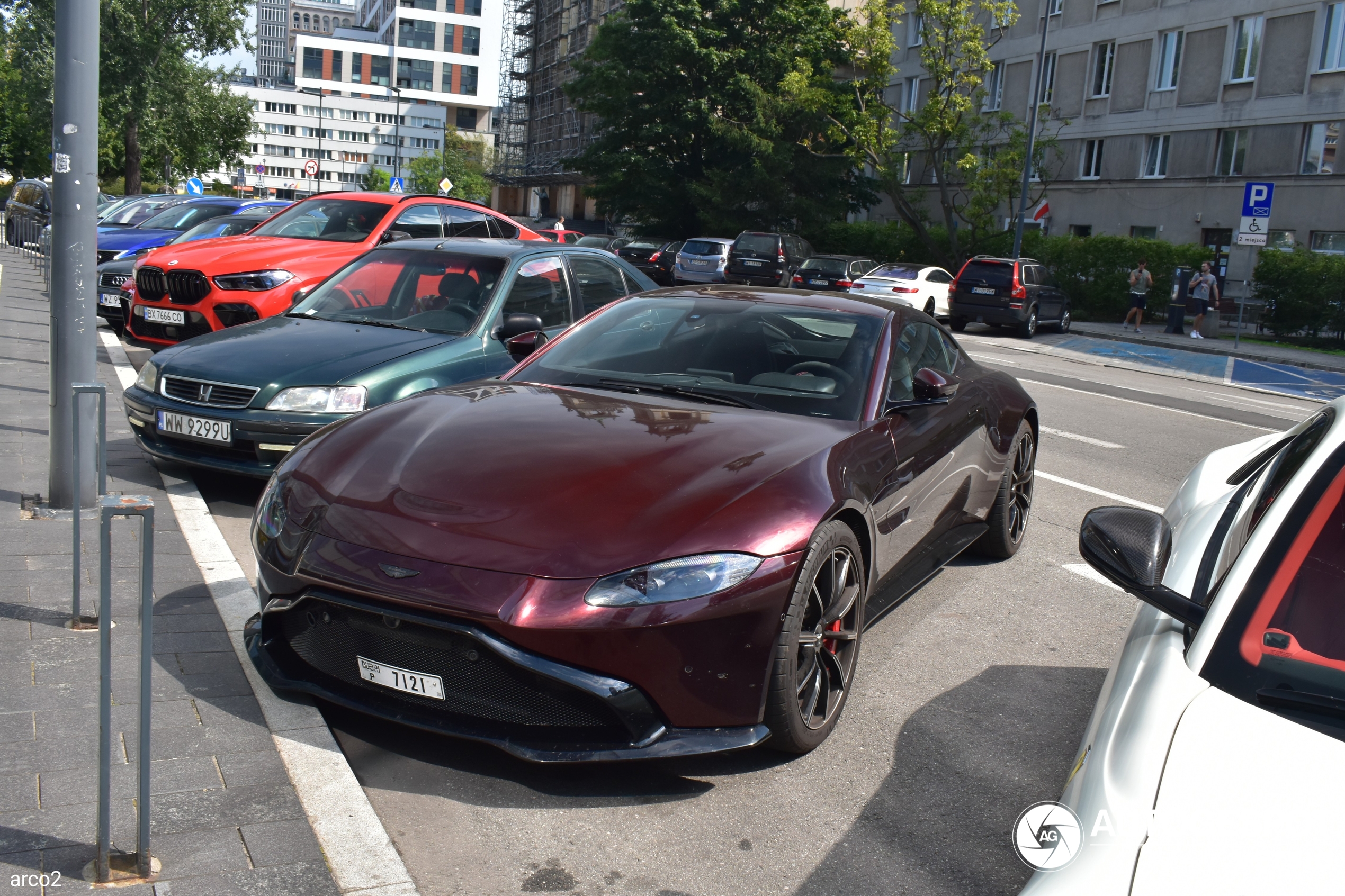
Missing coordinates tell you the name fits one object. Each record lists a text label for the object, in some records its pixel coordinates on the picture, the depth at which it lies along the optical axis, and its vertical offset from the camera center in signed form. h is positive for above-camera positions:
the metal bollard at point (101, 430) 4.25 -0.86
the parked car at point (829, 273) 26.73 -0.11
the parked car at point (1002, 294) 25.94 -0.31
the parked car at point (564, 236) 30.95 +0.36
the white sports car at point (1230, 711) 1.66 -0.69
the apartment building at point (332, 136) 130.12 +10.99
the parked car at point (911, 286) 25.83 -0.27
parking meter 28.45 -0.19
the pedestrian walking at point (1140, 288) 28.56 +0.06
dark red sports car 3.15 -0.87
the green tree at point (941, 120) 33.97 +4.79
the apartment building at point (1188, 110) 31.58 +5.49
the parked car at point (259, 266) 10.44 -0.37
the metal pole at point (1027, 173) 33.34 +3.17
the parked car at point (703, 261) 31.72 -0.06
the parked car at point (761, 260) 30.28 +0.08
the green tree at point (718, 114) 43.94 +5.57
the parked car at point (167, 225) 16.80 -0.09
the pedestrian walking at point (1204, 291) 27.86 +0.12
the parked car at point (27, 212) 25.72 -0.08
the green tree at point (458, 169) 103.12 +6.29
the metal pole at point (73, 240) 5.30 -0.13
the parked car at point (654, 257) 34.97 -0.07
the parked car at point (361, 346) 6.29 -0.65
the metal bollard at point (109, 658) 2.61 -0.99
